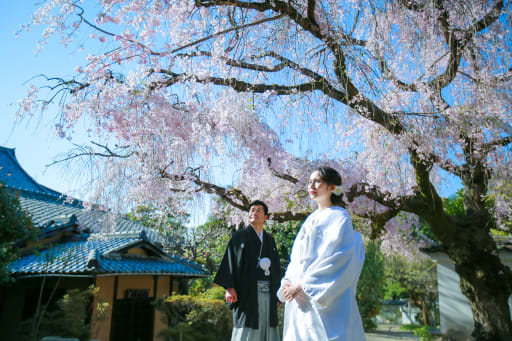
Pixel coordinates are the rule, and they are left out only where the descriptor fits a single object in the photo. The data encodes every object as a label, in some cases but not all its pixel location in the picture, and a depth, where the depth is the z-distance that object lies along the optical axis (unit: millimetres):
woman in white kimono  2270
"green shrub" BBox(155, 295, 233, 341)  7691
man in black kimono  3260
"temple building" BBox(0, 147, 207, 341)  7191
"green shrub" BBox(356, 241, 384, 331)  17828
